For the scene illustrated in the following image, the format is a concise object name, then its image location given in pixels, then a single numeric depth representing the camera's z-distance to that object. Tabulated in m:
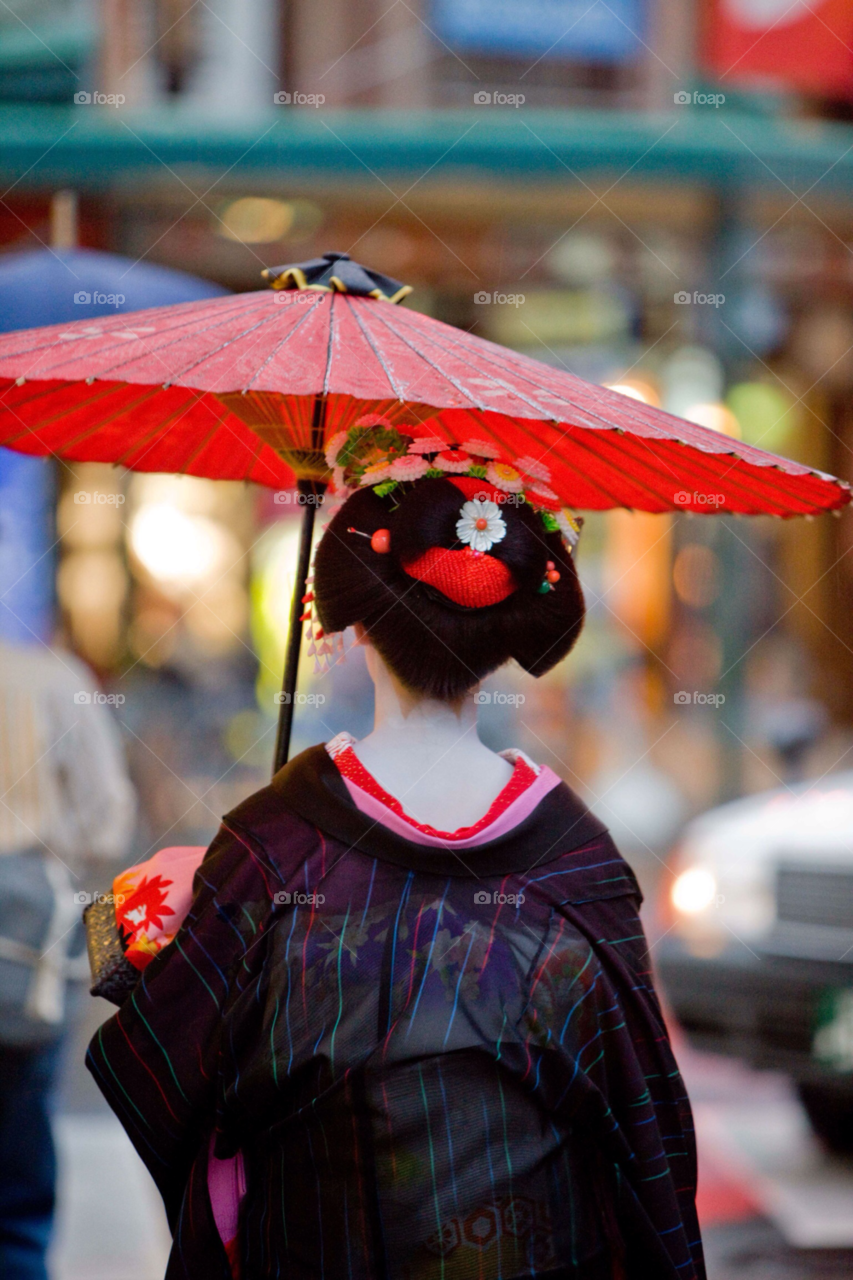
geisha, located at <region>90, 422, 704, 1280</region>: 3.06
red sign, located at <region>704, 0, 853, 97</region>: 14.76
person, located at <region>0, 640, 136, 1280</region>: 5.07
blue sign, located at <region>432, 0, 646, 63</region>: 15.86
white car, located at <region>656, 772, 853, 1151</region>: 7.50
